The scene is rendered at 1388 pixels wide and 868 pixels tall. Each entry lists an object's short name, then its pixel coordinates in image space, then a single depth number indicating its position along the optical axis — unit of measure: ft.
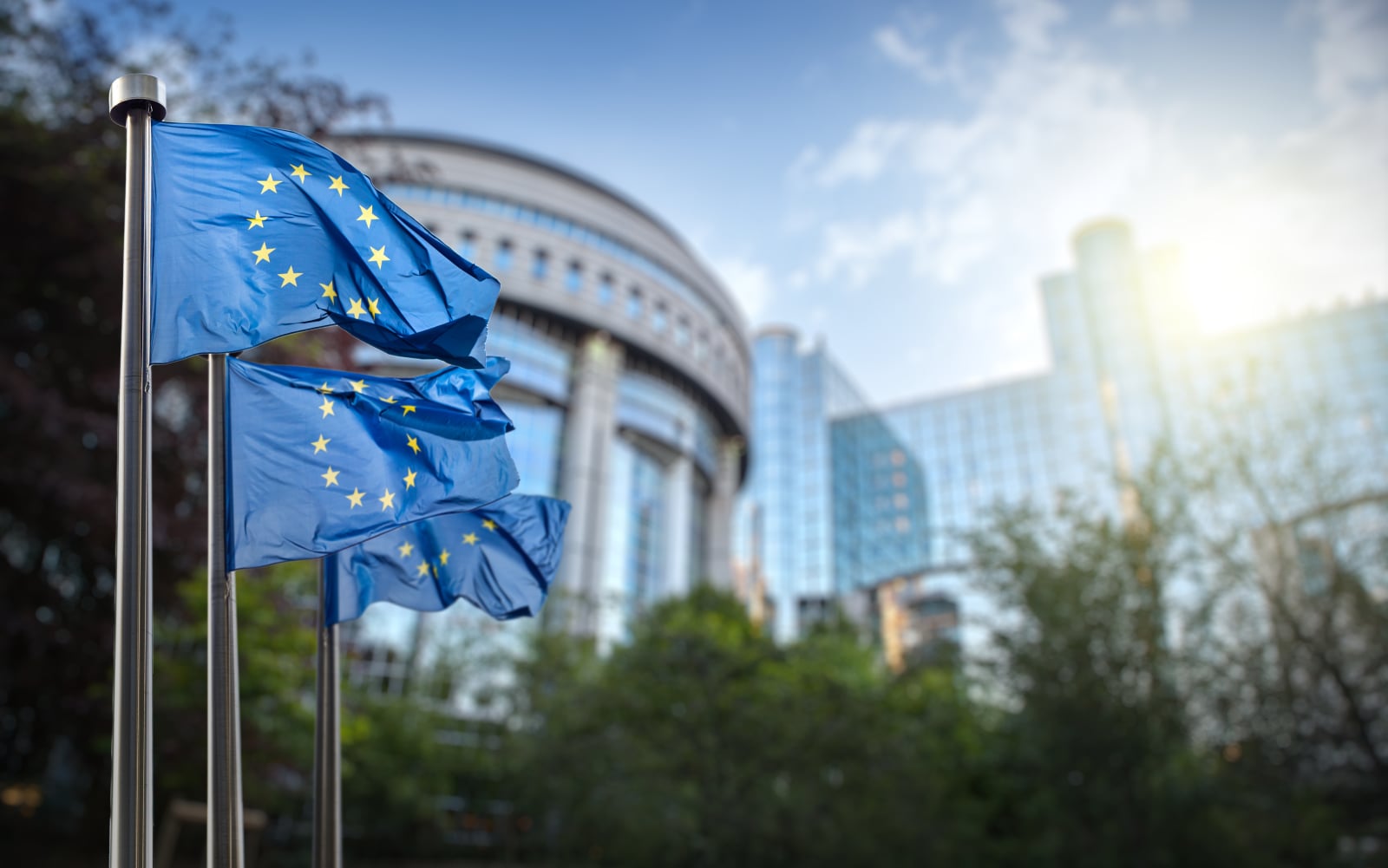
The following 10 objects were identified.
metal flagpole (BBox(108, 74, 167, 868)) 16.61
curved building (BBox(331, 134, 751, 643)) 151.43
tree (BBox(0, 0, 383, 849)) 50.31
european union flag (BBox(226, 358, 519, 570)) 19.62
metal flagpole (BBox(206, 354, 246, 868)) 18.52
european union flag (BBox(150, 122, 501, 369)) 19.45
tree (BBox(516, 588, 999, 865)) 61.87
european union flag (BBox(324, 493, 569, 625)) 24.84
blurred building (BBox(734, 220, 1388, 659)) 275.39
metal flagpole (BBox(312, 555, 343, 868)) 22.62
